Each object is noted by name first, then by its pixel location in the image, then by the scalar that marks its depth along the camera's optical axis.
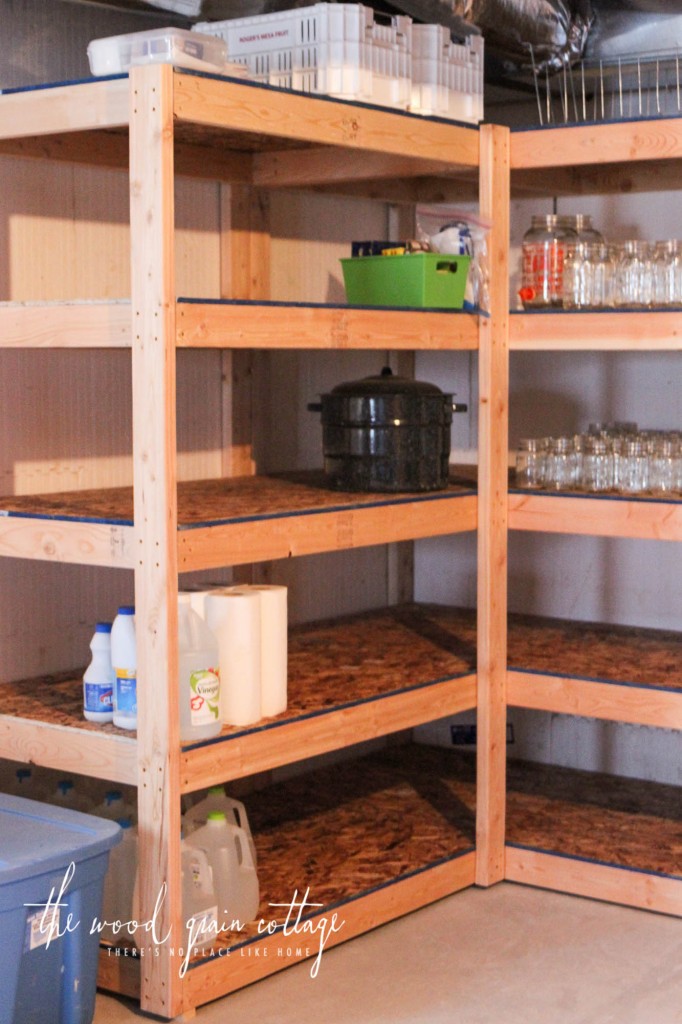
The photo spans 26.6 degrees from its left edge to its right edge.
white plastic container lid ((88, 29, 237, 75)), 3.22
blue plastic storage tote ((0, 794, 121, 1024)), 3.00
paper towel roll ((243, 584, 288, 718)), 3.59
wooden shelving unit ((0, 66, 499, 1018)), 3.21
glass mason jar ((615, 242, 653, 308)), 4.04
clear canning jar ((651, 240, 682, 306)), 4.00
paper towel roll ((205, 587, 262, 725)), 3.49
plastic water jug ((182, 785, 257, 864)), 3.76
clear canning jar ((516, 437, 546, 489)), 4.25
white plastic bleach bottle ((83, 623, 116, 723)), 3.46
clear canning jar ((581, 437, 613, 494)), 4.14
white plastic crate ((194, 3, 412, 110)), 3.67
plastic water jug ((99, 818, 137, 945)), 3.60
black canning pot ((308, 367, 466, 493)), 4.07
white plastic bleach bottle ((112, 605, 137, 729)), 3.38
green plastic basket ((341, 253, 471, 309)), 3.99
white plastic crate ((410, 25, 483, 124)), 3.96
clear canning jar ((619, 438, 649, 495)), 4.08
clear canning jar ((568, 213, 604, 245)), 4.27
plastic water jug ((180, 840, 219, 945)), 3.47
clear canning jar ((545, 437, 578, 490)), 4.19
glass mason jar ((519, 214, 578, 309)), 4.11
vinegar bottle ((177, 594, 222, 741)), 3.33
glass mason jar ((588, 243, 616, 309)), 4.09
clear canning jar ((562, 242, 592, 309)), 4.09
